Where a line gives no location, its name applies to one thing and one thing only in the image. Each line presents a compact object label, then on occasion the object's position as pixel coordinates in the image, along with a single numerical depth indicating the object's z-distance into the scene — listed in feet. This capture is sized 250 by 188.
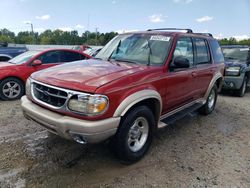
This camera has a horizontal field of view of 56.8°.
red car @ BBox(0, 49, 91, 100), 20.80
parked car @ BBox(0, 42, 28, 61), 32.27
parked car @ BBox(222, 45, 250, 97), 25.70
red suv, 8.93
